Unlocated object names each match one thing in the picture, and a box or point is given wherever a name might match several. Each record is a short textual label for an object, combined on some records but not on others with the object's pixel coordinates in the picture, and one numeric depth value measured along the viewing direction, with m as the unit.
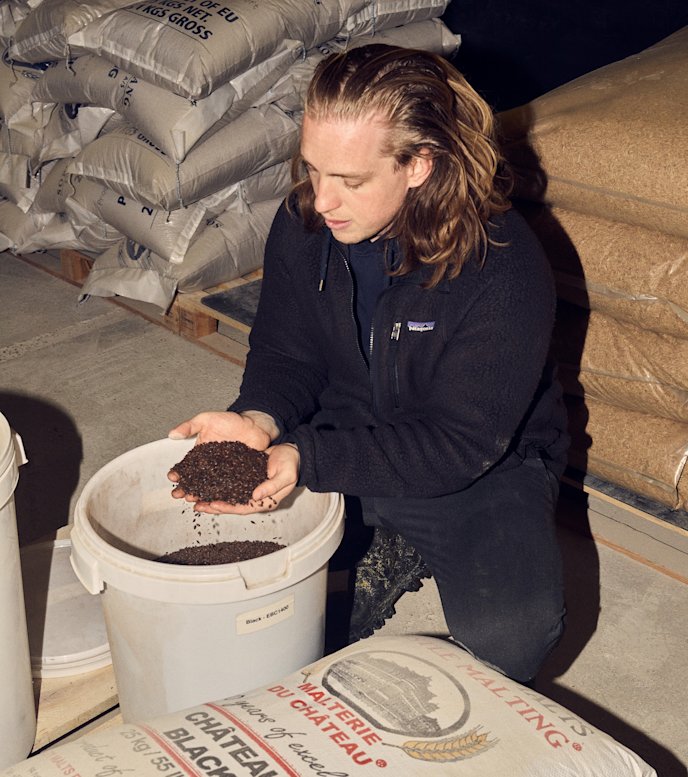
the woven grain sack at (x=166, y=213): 3.19
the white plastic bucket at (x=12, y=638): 1.41
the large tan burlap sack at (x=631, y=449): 2.21
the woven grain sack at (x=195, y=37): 2.91
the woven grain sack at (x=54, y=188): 3.53
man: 1.56
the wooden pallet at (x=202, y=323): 3.20
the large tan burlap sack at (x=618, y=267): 2.13
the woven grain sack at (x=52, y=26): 3.20
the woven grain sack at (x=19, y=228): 3.75
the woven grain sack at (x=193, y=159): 3.08
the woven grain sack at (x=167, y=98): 3.01
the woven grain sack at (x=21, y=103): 3.62
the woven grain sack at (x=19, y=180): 3.75
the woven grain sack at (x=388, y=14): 3.29
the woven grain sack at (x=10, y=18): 3.60
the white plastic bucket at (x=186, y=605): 1.45
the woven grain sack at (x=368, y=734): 1.21
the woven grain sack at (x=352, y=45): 3.20
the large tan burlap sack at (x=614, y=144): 2.08
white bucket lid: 1.77
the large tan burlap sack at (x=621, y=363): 2.20
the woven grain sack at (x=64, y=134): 3.43
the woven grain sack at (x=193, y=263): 3.21
